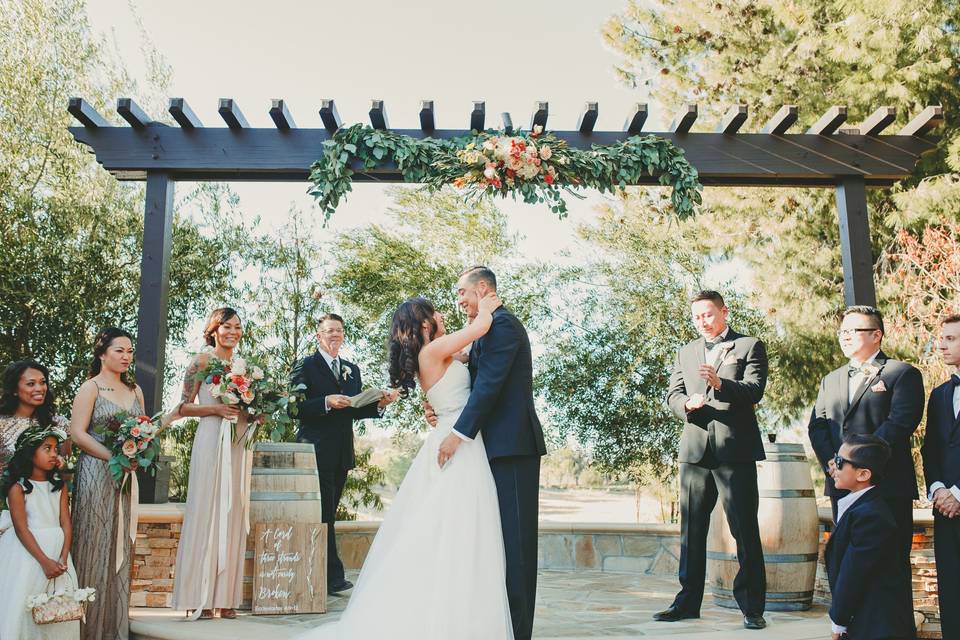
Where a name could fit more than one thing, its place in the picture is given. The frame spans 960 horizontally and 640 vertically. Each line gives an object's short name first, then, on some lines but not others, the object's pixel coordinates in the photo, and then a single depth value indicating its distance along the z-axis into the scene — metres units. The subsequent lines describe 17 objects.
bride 3.15
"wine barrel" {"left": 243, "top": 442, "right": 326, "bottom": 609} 4.44
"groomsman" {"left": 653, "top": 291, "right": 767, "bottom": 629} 4.02
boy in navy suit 2.88
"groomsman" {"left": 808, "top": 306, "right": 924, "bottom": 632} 3.66
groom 3.31
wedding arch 5.20
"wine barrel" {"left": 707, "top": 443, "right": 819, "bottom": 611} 4.46
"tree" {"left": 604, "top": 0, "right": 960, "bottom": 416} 8.53
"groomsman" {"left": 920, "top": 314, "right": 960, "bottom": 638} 3.45
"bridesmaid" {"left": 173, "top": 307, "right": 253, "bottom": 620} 4.08
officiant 5.00
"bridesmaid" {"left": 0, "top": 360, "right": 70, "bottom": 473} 4.01
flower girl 3.49
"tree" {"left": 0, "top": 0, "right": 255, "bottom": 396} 9.52
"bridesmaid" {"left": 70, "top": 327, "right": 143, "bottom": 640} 3.83
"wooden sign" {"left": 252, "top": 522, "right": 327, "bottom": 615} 4.31
